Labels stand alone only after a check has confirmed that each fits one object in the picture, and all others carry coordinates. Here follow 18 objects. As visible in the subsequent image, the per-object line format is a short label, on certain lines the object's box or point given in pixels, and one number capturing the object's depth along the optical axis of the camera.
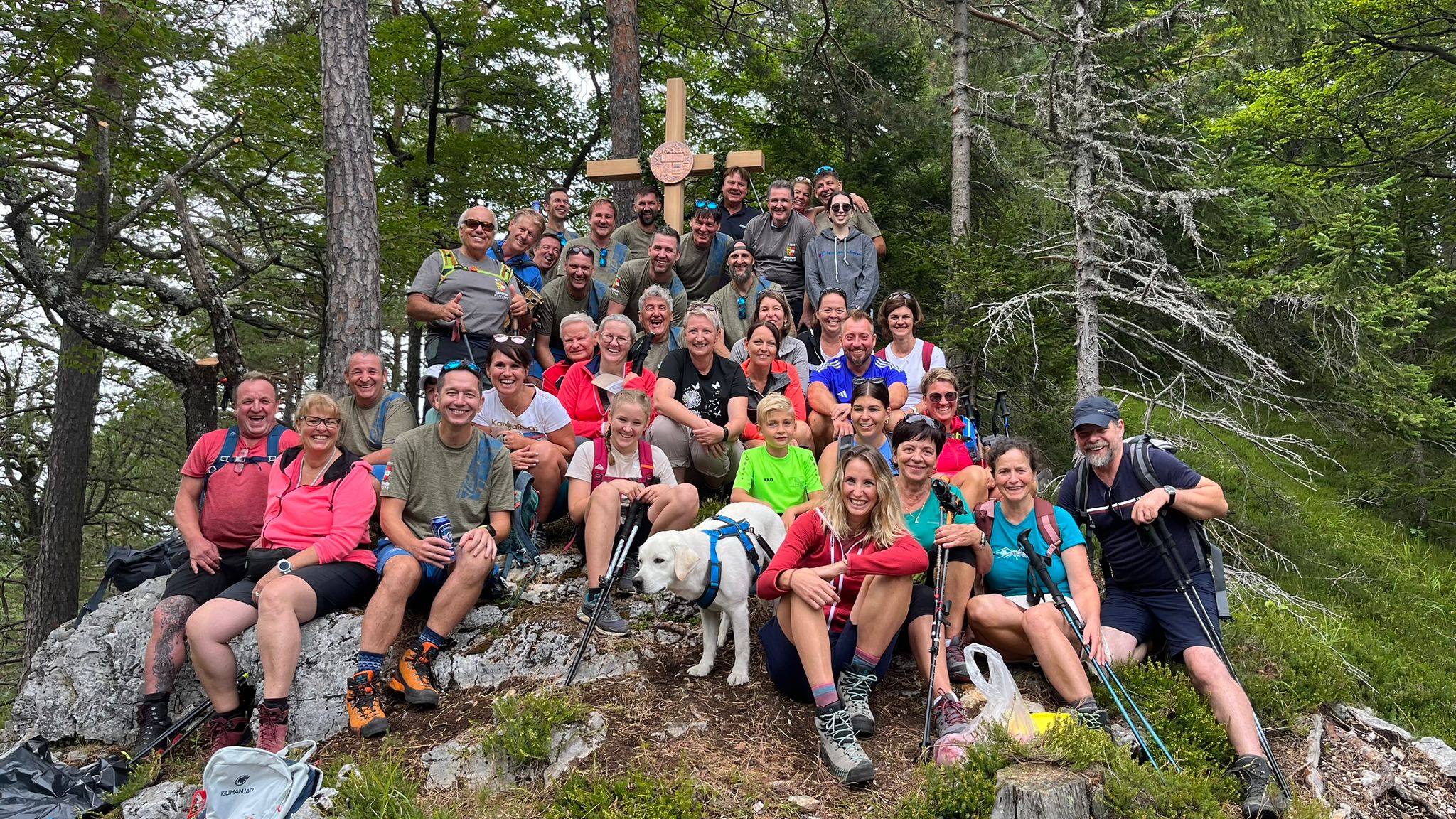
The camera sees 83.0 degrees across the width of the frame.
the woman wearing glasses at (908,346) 6.98
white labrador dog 4.56
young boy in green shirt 5.50
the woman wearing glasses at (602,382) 6.38
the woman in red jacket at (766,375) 6.57
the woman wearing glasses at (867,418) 5.61
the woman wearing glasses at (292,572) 4.59
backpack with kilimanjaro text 4.00
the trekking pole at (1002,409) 6.27
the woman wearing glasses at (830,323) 7.16
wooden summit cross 9.58
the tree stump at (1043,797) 3.65
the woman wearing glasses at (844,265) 8.38
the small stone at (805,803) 4.04
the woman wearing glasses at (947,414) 6.04
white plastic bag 4.06
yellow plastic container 4.25
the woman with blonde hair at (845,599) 4.20
